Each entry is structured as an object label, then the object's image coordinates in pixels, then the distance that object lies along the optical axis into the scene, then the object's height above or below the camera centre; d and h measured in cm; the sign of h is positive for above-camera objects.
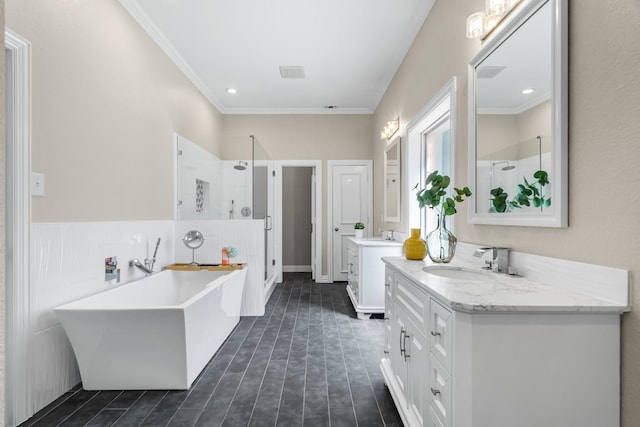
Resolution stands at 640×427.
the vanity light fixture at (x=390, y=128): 374 +99
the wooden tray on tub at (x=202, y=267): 331 -58
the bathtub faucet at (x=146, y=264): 274 -47
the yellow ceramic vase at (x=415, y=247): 214 -24
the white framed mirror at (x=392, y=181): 372 +36
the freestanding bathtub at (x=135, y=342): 189 -79
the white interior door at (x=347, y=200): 529 +17
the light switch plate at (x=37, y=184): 179 +14
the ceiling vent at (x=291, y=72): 379 +165
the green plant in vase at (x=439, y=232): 194 -13
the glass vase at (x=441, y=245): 194 -20
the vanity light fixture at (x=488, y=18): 159 +100
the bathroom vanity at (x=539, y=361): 98 -45
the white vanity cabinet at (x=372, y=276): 342 -68
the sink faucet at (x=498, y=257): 155 -22
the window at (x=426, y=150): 273 +59
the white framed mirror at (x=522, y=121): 123 +41
